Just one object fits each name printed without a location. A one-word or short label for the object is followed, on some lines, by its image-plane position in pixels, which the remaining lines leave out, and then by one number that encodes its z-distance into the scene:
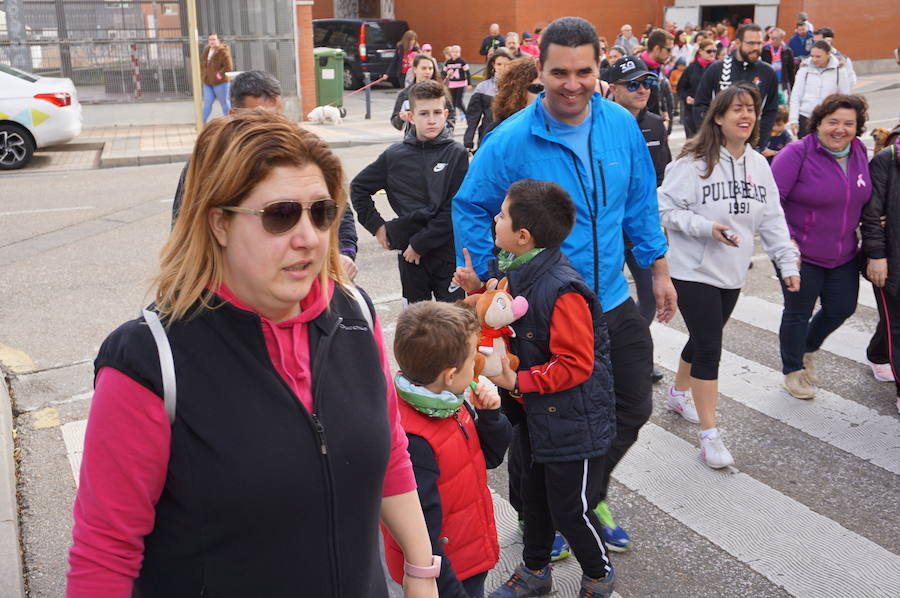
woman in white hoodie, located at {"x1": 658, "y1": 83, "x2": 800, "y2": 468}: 5.05
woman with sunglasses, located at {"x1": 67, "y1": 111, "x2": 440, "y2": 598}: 1.86
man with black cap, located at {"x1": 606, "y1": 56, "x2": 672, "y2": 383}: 6.36
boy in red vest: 2.96
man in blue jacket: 3.86
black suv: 27.28
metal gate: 17.92
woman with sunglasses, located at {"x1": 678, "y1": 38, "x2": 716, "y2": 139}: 12.77
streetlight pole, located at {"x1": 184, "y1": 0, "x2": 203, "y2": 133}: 16.78
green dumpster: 20.92
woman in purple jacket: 5.70
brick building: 28.97
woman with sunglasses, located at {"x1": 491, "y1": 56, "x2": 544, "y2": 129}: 5.86
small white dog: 19.92
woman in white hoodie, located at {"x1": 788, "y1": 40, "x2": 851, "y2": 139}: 12.37
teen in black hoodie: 5.57
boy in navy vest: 3.43
